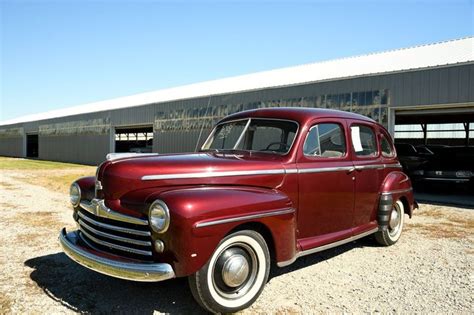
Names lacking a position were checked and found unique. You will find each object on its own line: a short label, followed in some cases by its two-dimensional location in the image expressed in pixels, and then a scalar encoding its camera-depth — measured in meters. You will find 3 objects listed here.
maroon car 3.03
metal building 11.22
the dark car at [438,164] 11.57
